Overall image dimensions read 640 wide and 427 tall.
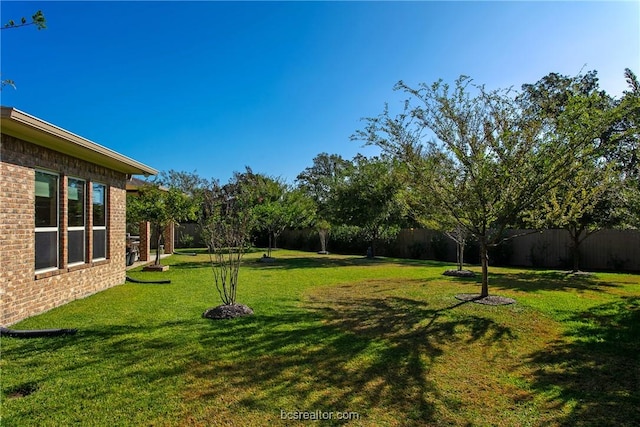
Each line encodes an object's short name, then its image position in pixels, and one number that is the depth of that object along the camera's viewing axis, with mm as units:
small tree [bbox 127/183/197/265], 14000
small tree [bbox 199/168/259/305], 7453
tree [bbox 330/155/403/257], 19328
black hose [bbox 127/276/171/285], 10992
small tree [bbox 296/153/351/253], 20984
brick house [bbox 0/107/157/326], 6215
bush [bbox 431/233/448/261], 20656
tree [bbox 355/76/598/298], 7246
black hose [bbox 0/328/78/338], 5660
